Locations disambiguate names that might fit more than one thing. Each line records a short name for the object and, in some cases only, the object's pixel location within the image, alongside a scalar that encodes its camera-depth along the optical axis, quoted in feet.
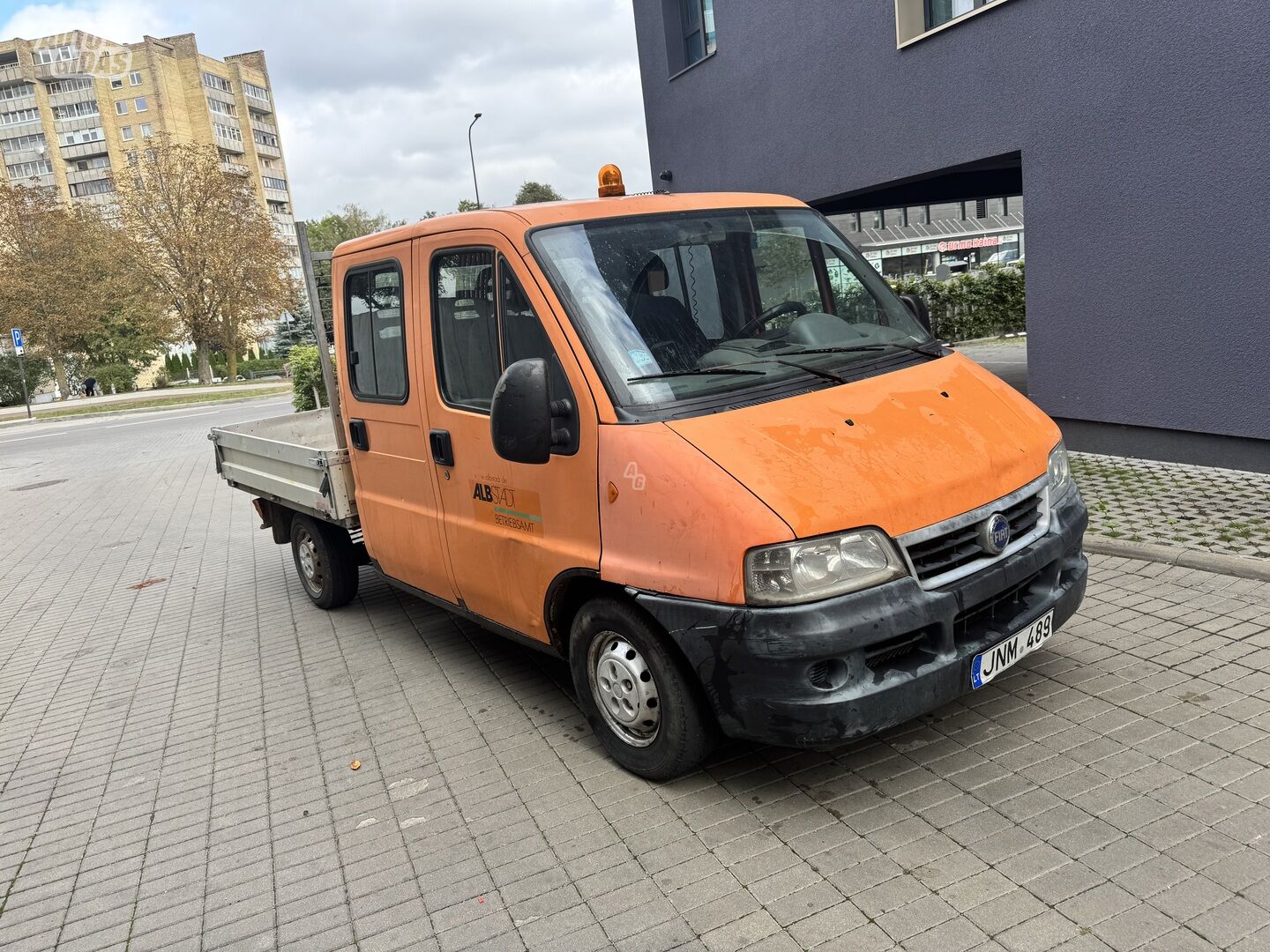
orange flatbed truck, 10.39
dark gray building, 22.93
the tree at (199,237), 150.10
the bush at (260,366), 191.52
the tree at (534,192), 219.41
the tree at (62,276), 142.72
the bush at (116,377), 162.91
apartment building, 254.88
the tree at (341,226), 241.14
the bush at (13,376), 157.17
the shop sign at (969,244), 169.17
